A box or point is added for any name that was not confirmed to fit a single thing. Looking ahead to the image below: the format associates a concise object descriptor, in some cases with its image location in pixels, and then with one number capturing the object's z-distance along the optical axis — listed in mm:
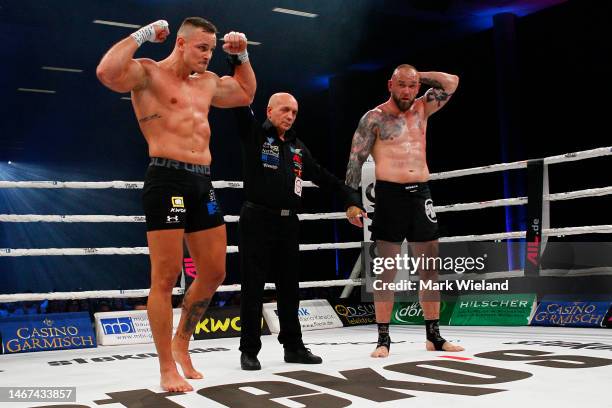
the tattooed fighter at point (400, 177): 3850
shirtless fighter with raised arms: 2803
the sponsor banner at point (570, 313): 4536
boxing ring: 2428
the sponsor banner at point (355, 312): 5605
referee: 3512
